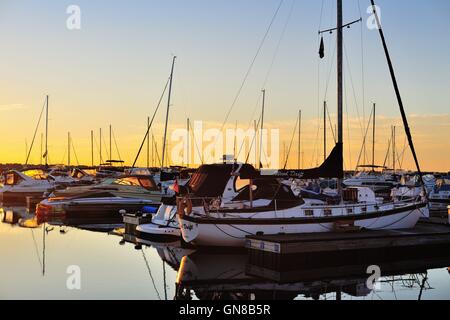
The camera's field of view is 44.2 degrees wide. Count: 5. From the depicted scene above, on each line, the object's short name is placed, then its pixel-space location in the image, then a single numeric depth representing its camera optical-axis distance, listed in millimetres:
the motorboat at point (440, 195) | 42781
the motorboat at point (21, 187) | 53438
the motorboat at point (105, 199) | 38062
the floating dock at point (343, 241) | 17750
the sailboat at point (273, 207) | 20484
